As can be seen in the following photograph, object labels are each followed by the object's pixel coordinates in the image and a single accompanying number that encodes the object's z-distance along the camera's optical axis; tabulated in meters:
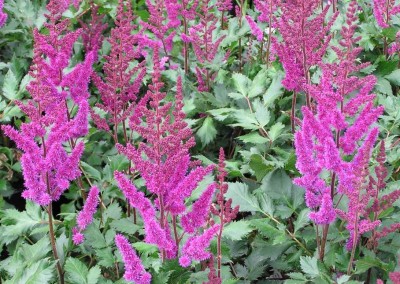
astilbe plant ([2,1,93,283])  2.26
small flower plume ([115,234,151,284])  2.08
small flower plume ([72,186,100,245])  2.43
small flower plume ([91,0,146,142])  2.91
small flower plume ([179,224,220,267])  2.09
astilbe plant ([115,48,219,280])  2.07
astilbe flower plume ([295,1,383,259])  2.20
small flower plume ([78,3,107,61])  4.05
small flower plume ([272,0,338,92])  2.75
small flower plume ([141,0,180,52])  3.81
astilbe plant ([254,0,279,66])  3.73
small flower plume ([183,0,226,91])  3.69
